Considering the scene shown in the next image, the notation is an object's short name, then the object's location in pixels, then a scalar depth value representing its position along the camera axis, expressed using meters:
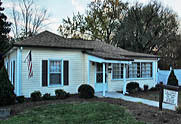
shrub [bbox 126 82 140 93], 12.53
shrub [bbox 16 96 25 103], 8.66
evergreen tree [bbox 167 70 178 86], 13.78
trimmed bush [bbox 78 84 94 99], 9.61
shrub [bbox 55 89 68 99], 9.70
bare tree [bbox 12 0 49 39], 27.59
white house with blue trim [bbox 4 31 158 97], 9.84
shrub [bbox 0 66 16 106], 8.04
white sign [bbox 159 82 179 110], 6.44
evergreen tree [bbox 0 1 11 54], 19.31
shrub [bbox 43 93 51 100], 9.45
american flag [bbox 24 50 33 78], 9.38
